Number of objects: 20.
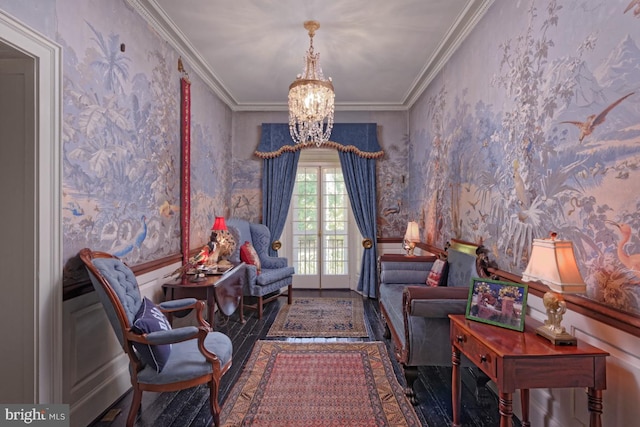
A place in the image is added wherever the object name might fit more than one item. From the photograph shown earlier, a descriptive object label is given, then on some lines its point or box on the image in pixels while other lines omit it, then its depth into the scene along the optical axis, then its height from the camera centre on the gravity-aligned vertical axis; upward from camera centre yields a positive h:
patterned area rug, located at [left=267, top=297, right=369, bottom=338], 3.93 -1.43
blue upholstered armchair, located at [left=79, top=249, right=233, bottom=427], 2.02 -0.82
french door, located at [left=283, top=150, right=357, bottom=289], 6.10 -0.35
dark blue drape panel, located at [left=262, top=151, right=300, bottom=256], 5.80 +0.34
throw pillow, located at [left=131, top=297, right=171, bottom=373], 2.02 -0.83
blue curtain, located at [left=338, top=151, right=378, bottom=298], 5.73 +0.29
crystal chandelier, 3.29 +1.14
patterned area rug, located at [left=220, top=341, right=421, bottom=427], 2.28 -1.42
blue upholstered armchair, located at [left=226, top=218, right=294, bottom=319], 4.50 -0.86
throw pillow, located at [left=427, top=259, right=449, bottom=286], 3.52 -0.67
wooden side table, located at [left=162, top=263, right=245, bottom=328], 3.13 -0.78
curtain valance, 5.77 +1.20
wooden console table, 1.52 -0.72
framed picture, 1.86 -0.54
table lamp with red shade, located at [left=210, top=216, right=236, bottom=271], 4.02 -0.43
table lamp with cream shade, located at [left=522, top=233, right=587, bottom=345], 1.56 -0.31
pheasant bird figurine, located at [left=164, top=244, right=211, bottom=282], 3.32 -0.62
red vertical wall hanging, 3.78 +0.45
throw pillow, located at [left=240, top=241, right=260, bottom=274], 4.77 -0.66
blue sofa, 2.38 -0.83
